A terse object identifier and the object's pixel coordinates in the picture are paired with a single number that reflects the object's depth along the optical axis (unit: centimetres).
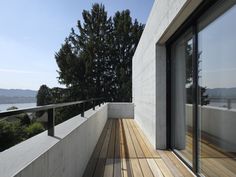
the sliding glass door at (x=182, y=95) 200
